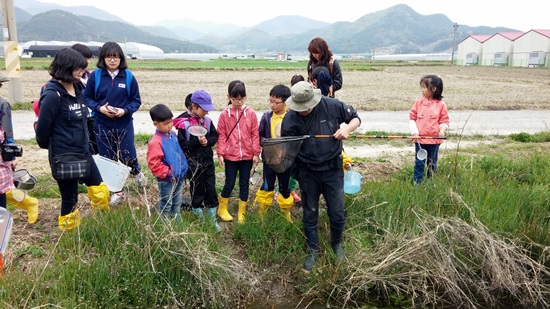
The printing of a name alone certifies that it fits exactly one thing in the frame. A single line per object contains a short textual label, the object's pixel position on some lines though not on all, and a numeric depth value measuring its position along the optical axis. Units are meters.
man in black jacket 3.84
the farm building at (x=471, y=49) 68.19
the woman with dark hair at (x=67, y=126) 3.80
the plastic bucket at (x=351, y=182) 4.55
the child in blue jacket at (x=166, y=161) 4.16
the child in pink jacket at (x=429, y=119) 5.46
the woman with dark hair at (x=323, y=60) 5.46
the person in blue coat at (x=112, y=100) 4.91
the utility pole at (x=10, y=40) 10.87
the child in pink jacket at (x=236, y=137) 4.71
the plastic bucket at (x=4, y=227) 3.32
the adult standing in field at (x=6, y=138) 4.09
